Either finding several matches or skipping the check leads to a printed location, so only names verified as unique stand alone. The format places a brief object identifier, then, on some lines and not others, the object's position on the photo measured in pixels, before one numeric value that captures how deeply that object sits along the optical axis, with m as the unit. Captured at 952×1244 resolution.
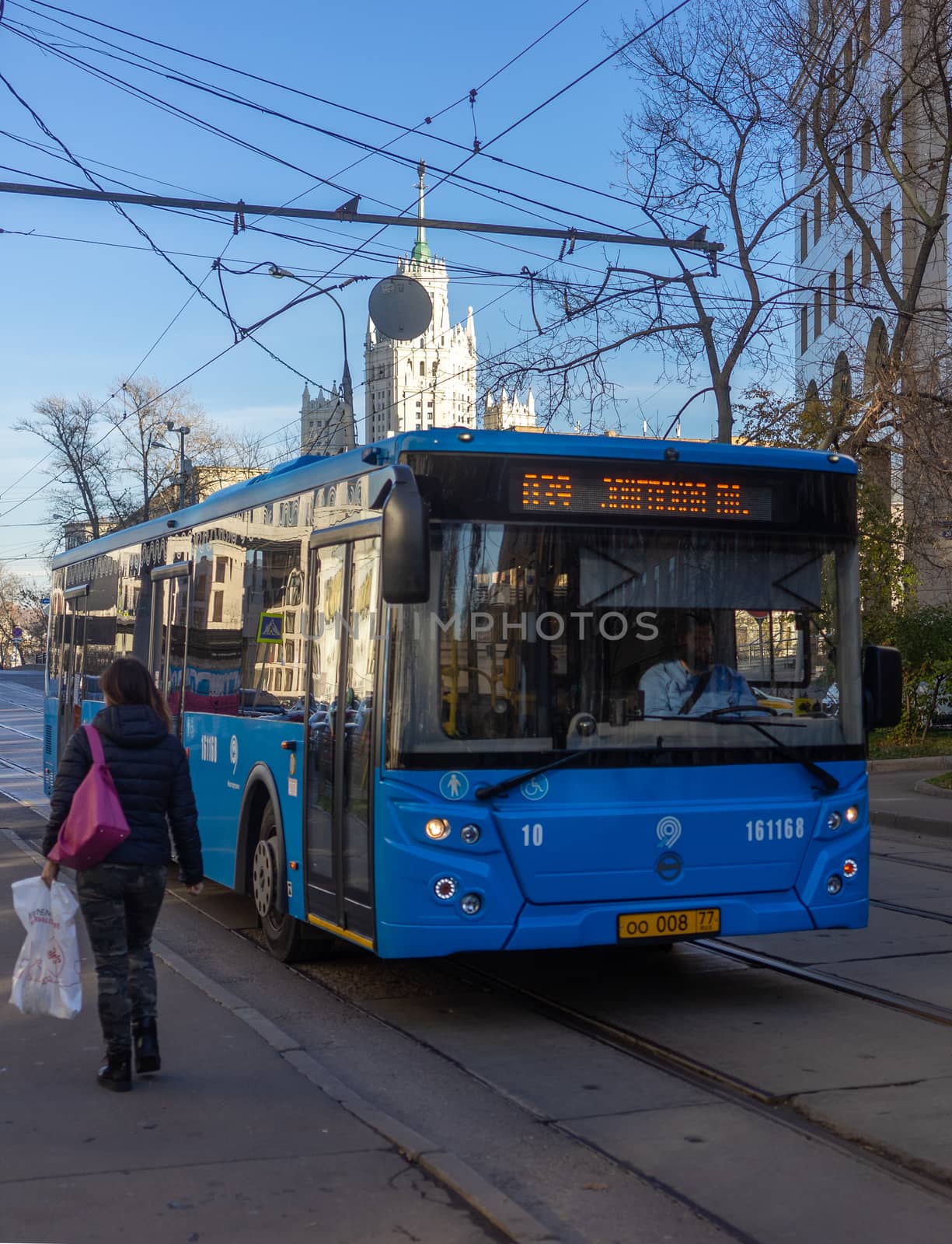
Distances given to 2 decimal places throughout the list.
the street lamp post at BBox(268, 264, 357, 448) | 21.38
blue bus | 6.69
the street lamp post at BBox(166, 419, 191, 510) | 39.72
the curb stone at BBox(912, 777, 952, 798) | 17.69
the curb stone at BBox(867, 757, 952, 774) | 21.08
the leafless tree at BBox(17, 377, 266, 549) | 55.59
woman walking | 5.79
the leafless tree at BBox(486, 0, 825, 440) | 22.92
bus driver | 6.96
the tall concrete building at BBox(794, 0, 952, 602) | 22.19
